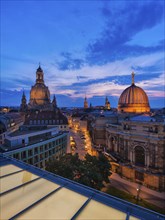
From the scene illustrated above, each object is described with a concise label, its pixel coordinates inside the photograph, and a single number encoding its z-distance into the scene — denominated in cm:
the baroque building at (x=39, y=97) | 14512
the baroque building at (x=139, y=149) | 3775
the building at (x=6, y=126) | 4734
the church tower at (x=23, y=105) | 14577
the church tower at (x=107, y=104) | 18038
